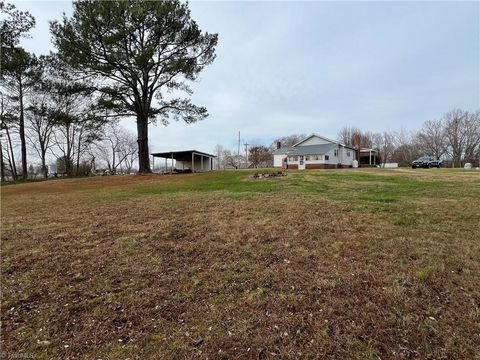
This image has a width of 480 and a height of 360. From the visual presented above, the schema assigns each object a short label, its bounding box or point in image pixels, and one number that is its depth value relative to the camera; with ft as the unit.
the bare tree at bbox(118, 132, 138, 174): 173.06
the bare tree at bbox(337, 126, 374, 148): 183.21
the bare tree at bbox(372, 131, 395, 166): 182.16
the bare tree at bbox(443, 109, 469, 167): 144.56
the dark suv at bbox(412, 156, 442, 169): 92.63
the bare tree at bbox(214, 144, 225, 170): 216.13
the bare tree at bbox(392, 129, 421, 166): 163.02
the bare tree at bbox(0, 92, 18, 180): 76.06
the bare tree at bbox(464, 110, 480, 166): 139.13
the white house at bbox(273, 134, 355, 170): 104.42
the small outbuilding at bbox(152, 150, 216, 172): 106.22
